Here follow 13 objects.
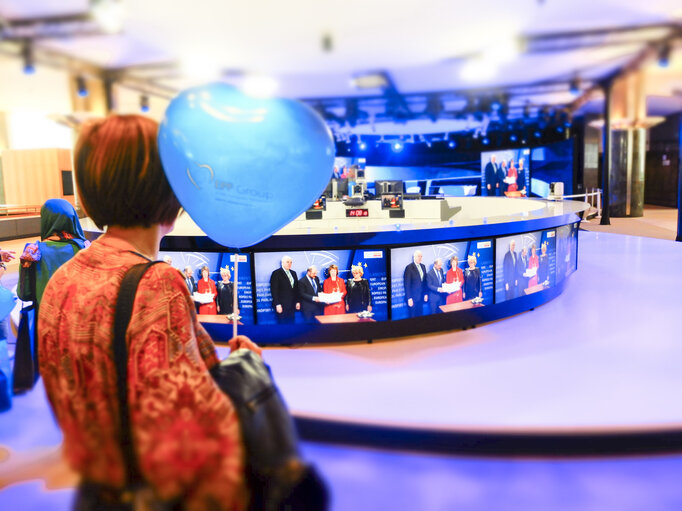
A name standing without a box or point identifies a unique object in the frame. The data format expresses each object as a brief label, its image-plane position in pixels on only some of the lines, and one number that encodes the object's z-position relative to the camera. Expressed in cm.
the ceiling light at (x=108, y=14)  516
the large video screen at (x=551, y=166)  1387
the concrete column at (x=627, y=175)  1295
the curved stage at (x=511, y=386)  210
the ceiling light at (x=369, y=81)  1023
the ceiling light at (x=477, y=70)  965
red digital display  731
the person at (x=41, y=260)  273
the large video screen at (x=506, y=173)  1474
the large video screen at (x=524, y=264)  372
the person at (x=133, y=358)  63
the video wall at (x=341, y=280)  320
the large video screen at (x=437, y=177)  1677
